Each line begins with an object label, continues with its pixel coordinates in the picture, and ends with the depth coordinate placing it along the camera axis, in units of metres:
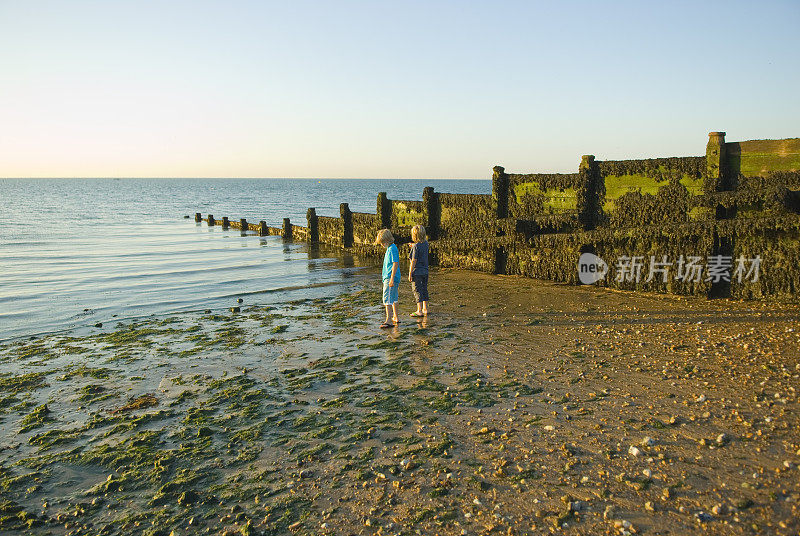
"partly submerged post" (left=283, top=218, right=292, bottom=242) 28.44
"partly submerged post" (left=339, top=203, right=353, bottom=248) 21.67
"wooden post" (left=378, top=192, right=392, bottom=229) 17.84
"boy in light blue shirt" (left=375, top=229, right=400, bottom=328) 9.68
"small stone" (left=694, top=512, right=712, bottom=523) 3.82
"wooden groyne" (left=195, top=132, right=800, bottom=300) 9.29
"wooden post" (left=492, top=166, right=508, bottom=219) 13.42
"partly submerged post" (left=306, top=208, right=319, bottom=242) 25.44
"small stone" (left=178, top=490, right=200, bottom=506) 4.53
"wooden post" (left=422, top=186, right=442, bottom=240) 15.70
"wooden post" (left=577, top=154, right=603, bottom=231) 11.61
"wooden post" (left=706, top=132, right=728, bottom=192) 9.62
